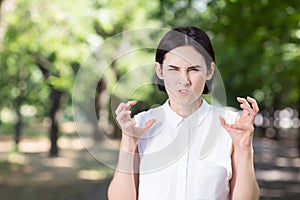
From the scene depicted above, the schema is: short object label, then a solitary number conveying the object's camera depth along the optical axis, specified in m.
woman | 1.93
